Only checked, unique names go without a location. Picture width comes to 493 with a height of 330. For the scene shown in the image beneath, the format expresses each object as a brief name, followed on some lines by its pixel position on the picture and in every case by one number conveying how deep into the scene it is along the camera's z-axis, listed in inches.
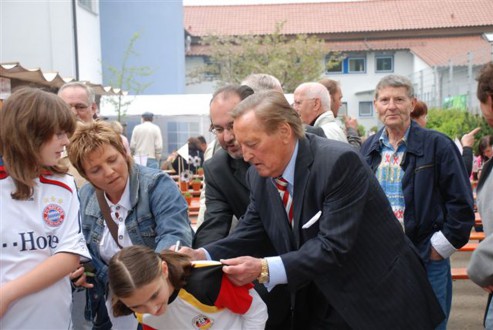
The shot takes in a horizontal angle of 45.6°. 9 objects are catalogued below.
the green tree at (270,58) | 1217.4
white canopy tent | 599.8
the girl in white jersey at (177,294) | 86.1
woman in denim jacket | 101.7
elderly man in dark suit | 90.7
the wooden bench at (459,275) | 224.5
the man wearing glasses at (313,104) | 173.2
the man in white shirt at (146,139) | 472.1
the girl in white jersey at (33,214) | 84.7
